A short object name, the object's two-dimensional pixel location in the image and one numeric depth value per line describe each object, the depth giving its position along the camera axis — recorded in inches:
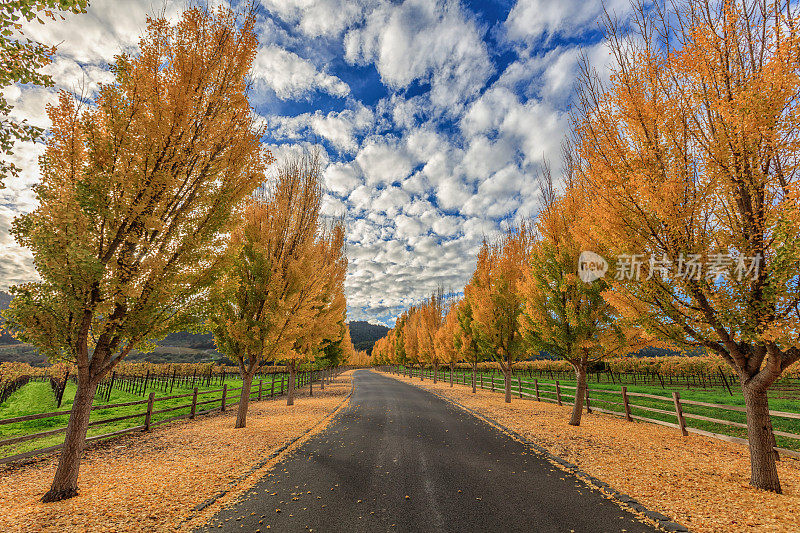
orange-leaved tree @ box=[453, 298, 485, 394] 984.9
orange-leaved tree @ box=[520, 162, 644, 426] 433.4
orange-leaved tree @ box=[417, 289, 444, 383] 1365.7
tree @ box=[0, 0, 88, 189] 159.6
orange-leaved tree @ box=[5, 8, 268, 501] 210.1
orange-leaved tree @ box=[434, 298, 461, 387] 1114.1
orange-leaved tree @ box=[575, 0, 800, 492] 199.9
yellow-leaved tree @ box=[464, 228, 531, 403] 711.7
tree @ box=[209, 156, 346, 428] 447.5
